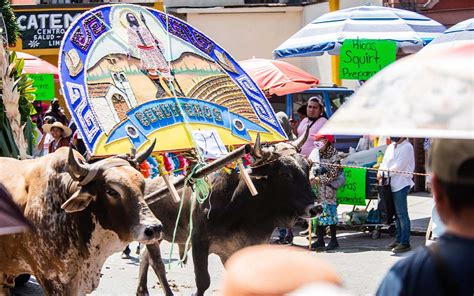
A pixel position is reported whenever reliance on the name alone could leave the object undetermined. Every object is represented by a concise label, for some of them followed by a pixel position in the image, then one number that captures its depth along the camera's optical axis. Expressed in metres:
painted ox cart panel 7.60
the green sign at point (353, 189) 14.07
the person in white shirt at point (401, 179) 13.03
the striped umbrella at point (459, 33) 11.86
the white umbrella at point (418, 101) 3.00
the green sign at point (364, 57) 13.77
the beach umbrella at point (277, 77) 16.09
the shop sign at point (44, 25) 25.97
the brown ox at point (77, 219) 7.49
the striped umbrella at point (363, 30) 14.58
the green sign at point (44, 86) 15.40
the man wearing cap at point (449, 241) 3.02
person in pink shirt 13.98
